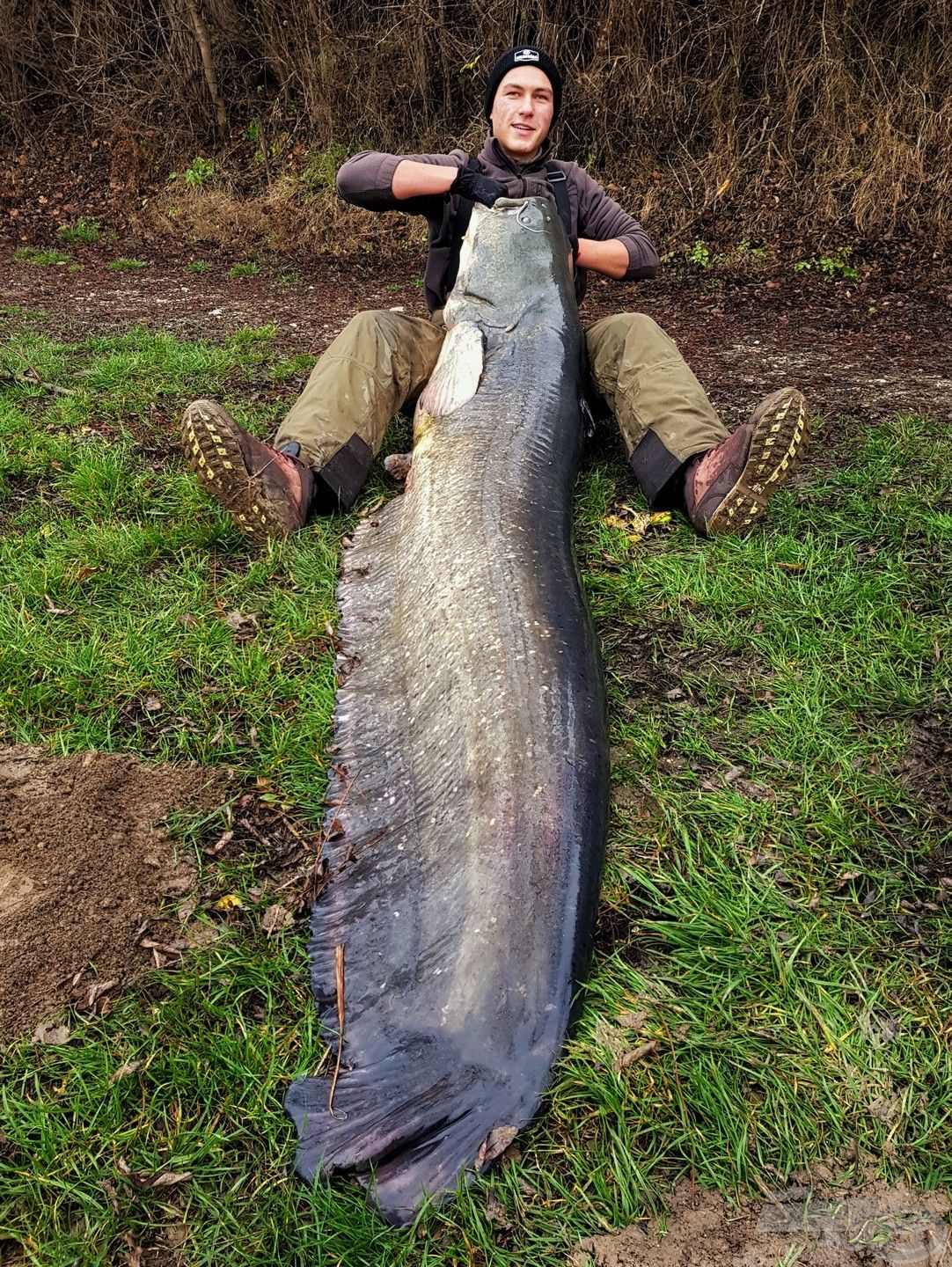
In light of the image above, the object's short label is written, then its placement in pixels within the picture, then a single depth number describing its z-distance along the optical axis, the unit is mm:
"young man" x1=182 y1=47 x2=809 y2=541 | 3301
